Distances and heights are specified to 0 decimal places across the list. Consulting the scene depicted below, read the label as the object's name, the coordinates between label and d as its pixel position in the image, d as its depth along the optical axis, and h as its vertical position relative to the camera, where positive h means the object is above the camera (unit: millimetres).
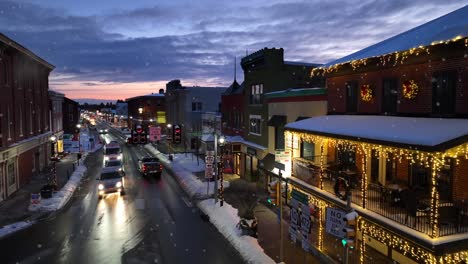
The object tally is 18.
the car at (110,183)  27469 -5127
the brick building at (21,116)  27016 -4
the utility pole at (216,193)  24500 -5266
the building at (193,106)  57156 +1418
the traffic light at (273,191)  14249 -3020
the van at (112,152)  40062 -4096
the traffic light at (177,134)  36625 -1926
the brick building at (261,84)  28859 +2457
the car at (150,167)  36219 -5245
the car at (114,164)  31172 -4254
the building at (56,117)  51978 -209
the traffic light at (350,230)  10328 -3322
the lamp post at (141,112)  101156 +867
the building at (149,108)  98375 +1973
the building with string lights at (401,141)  10898 -908
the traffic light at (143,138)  31084 -1961
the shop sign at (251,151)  30466 -3142
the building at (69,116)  72688 -98
